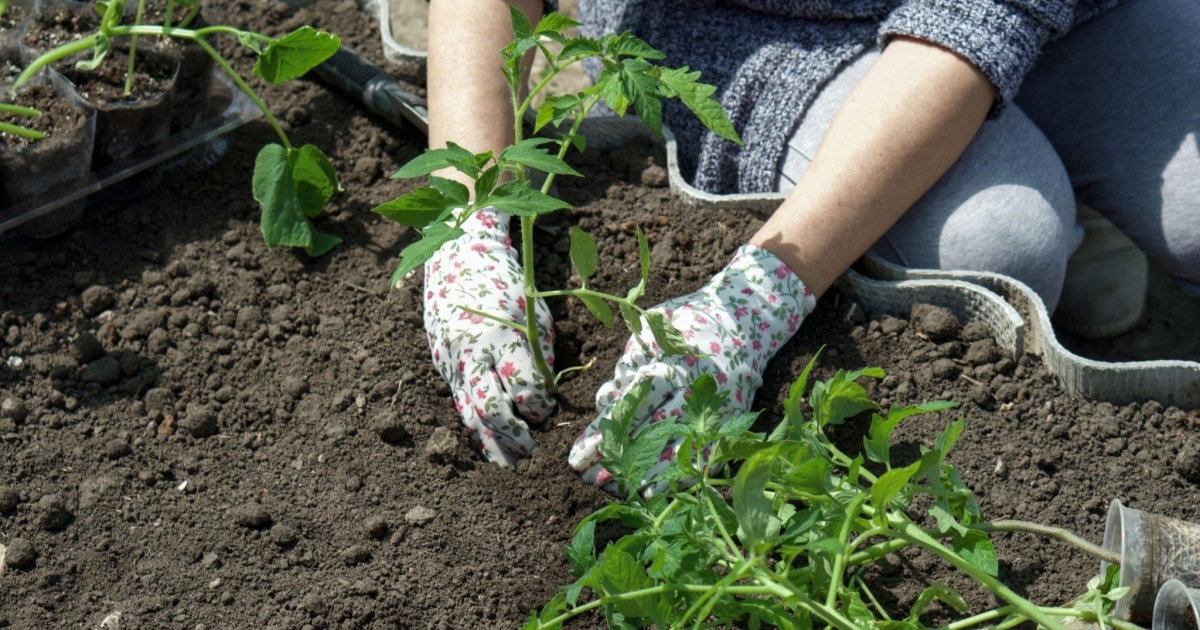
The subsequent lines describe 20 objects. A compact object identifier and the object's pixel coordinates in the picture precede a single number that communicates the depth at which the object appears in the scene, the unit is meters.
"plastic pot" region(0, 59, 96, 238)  1.58
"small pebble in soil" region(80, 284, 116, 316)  1.61
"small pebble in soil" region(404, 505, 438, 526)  1.34
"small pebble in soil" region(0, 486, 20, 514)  1.36
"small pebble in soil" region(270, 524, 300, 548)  1.33
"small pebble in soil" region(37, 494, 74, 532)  1.35
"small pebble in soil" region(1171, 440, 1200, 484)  1.38
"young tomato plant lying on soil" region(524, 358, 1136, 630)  1.00
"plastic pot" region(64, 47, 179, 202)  1.67
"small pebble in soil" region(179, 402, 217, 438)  1.46
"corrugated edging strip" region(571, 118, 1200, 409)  1.45
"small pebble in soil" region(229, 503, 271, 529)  1.34
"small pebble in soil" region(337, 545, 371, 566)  1.30
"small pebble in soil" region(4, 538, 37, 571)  1.30
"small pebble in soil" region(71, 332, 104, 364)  1.54
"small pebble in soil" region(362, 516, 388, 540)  1.33
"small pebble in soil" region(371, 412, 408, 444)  1.42
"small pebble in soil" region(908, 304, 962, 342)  1.53
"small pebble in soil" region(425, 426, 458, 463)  1.40
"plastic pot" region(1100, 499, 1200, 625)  1.08
